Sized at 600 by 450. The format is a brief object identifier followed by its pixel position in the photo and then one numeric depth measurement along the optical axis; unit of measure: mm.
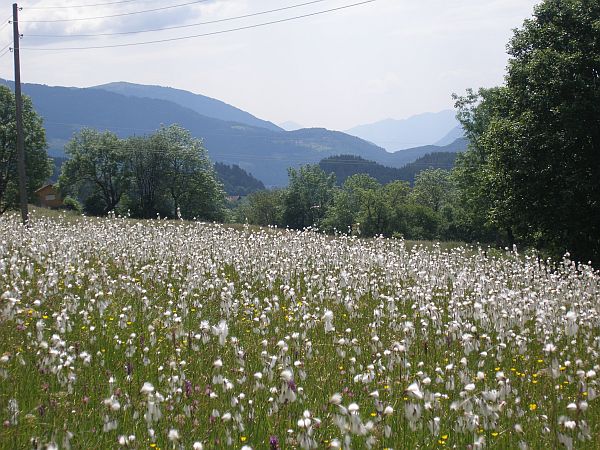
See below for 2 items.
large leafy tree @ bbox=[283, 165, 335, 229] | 129250
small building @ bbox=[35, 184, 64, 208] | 127712
